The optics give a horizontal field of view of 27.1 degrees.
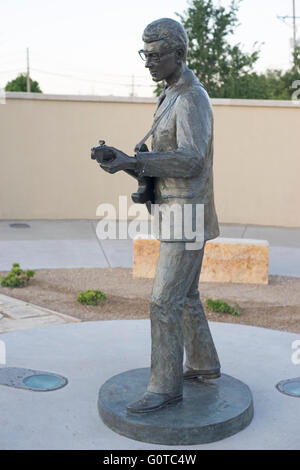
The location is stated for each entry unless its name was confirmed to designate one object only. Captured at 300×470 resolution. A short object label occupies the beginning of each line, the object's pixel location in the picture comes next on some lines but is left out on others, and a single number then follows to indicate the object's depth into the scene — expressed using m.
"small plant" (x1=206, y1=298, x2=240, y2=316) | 6.65
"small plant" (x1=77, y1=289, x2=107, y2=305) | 6.93
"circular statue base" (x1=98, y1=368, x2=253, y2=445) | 3.46
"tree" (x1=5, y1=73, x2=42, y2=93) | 37.19
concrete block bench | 7.95
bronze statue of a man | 3.36
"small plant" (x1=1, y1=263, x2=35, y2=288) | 7.57
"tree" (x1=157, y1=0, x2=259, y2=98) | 18.36
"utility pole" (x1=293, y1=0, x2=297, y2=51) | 21.77
